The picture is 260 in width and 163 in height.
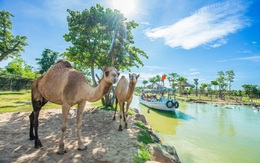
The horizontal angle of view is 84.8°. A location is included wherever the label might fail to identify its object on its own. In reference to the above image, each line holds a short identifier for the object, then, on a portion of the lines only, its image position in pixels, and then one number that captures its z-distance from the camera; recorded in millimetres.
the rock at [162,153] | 4809
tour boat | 22891
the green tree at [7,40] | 23641
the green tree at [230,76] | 66825
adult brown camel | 3781
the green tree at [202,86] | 76731
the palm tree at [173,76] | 80812
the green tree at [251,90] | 57747
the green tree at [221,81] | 66112
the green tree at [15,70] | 40094
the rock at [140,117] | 10582
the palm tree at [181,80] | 72562
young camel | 6434
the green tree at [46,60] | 37497
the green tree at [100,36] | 10758
